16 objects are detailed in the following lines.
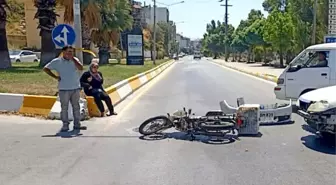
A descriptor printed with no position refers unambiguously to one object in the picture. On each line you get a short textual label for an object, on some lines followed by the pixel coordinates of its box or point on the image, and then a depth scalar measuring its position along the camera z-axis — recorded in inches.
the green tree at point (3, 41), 943.2
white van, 434.3
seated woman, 402.9
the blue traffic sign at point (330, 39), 761.6
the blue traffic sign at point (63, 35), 397.1
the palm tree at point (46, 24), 1063.5
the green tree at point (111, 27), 1588.3
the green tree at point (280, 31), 1505.9
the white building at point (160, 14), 6166.3
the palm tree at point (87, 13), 1075.9
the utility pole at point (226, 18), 3316.9
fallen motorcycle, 301.4
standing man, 331.6
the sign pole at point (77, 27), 422.0
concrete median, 408.2
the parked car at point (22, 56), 1617.9
